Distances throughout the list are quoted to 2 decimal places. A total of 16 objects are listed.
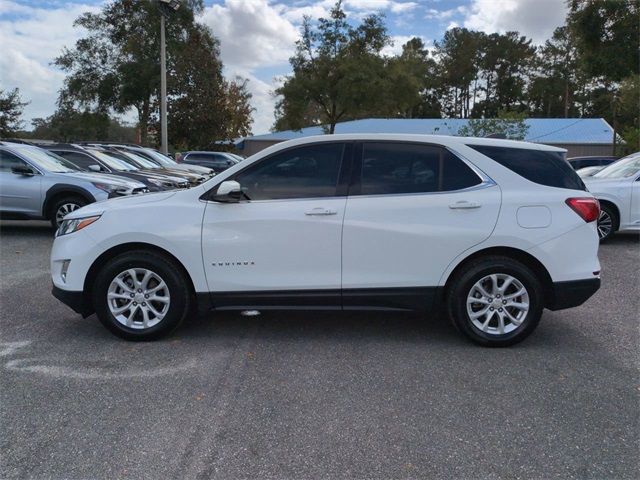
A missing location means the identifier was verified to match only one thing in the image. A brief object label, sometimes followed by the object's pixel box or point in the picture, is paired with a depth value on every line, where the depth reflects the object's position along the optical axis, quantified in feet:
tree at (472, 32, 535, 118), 244.63
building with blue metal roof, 139.95
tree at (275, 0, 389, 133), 103.19
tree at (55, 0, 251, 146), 109.50
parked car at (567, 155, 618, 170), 61.56
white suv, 15.01
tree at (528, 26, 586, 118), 227.40
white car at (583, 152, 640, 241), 31.30
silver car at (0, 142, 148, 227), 32.78
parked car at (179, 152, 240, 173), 86.46
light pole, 67.00
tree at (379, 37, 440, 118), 106.01
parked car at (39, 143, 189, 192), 40.32
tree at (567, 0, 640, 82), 55.21
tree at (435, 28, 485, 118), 249.34
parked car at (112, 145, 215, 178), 57.16
